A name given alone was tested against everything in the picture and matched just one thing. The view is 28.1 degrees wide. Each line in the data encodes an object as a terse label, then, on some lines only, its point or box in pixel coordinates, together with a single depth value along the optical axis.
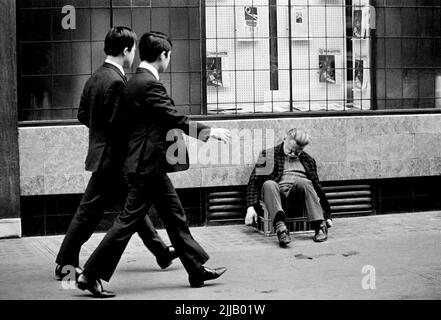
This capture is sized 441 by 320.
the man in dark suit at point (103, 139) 7.44
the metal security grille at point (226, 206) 10.19
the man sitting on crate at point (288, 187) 9.12
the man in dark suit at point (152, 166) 6.89
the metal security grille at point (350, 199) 10.48
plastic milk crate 9.40
